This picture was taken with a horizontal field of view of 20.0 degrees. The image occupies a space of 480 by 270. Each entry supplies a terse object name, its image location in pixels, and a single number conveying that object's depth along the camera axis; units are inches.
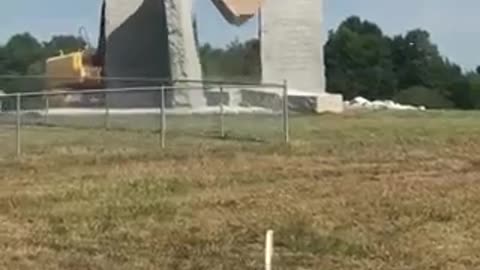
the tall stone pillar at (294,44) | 1507.1
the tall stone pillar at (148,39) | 1481.3
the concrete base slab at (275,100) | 1347.2
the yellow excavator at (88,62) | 1501.0
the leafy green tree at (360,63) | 2368.4
